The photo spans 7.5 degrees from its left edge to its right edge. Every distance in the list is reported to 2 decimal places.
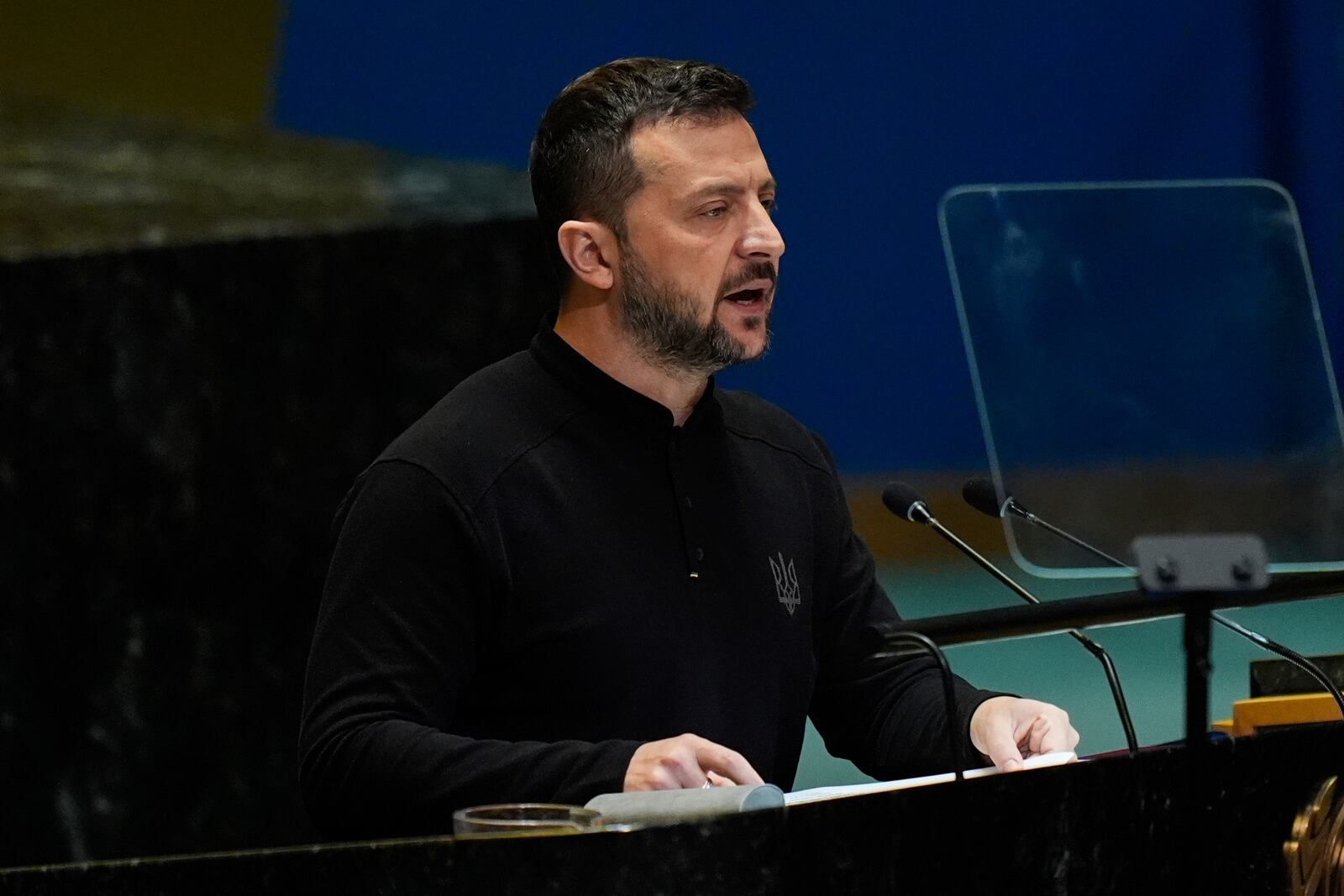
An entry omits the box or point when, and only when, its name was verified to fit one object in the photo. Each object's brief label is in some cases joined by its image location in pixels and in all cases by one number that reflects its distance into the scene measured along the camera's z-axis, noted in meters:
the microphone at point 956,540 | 7.85
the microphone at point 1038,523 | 7.69
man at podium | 7.87
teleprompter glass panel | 7.74
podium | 7.43
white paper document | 7.52
